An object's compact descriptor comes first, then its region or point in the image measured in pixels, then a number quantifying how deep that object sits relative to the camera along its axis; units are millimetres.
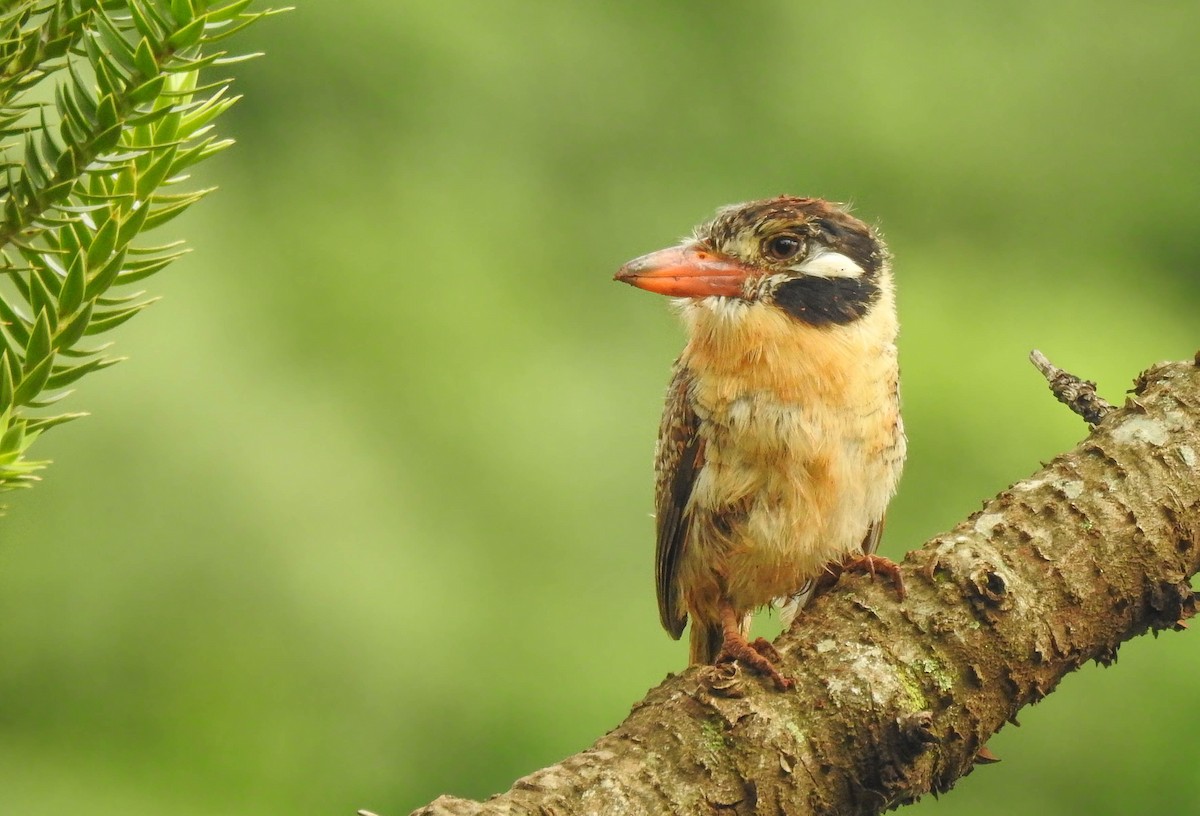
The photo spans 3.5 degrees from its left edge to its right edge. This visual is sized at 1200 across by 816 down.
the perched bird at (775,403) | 3888
